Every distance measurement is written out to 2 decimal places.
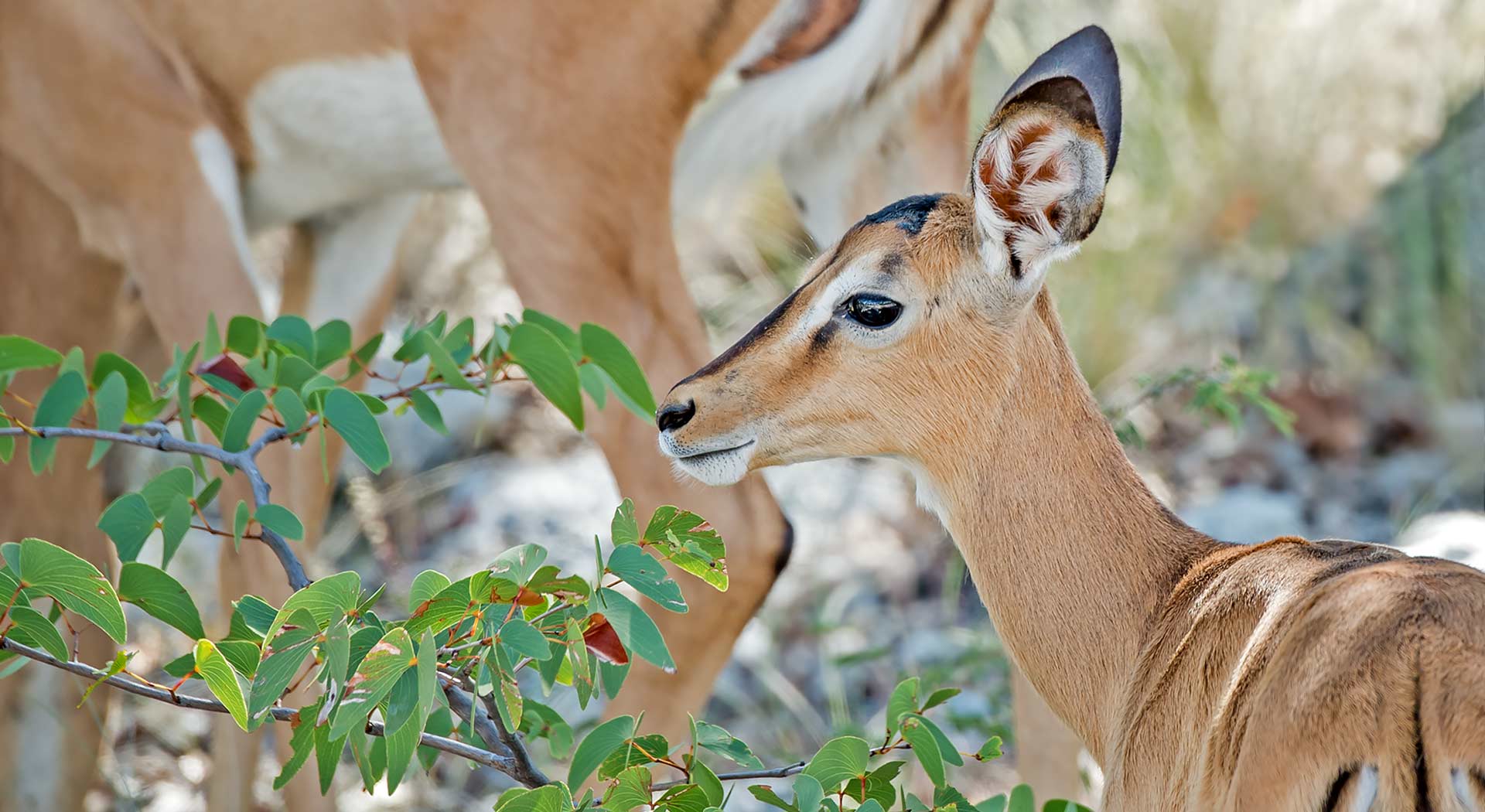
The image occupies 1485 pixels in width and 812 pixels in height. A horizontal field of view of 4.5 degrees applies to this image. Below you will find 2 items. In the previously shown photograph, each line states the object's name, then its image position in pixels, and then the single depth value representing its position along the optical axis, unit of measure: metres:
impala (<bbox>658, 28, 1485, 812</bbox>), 9.08
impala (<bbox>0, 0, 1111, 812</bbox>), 9.52
